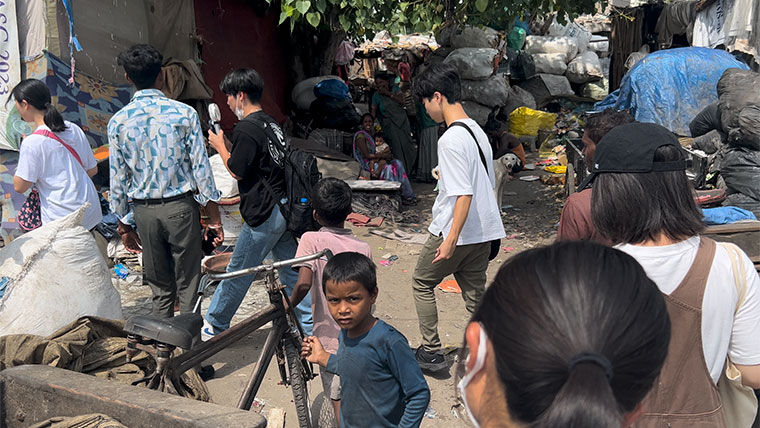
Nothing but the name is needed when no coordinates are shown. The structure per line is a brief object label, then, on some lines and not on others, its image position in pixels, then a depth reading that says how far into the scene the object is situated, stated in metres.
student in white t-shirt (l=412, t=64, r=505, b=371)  3.49
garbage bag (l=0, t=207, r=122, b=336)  3.68
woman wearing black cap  1.58
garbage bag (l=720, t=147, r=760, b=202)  5.34
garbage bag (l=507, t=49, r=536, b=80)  14.33
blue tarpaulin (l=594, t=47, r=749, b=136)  8.54
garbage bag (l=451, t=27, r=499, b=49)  11.55
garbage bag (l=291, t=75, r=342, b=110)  10.21
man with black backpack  3.76
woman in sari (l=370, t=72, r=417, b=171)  10.02
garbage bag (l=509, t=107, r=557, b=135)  12.78
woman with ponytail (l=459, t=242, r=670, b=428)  0.90
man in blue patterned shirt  3.69
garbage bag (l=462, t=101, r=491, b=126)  11.61
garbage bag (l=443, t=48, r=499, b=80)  11.13
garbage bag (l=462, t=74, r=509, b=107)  11.45
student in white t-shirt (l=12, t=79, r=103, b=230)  3.95
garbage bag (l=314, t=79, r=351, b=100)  9.88
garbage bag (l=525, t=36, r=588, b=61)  15.12
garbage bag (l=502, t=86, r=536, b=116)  13.38
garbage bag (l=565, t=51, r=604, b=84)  14.88
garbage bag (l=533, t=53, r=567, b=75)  14.83
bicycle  2.57
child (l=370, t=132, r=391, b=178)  9.24
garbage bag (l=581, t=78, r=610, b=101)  15.13
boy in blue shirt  2.32
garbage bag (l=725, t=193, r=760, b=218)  5.29
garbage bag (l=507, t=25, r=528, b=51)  14.45
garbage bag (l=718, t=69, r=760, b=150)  5.37
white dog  7.54
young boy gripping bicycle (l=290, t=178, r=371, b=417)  3.10
